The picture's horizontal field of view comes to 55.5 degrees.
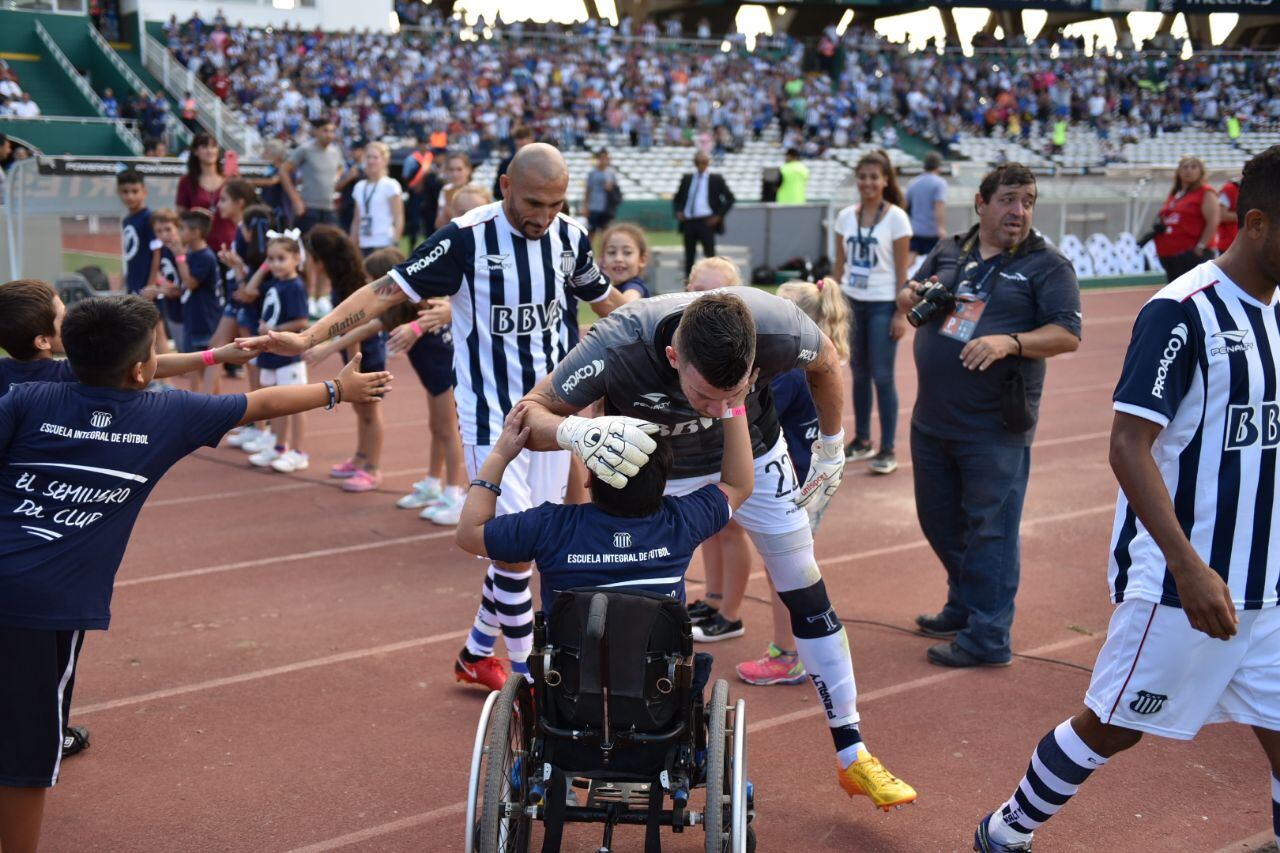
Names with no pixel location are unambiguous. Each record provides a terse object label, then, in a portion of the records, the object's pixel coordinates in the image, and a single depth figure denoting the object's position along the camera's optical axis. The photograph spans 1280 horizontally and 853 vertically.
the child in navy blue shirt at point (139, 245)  10.80
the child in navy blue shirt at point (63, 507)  3.39
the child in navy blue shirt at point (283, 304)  8.58
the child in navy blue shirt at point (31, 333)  4.08
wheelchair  3.11
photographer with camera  5.19
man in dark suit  17.34
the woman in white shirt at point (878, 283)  9.05
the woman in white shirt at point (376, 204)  12.38
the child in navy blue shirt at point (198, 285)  10.02
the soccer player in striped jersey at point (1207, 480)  3.14
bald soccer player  4.92
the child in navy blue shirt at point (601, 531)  3.34
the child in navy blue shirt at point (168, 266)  10.23
